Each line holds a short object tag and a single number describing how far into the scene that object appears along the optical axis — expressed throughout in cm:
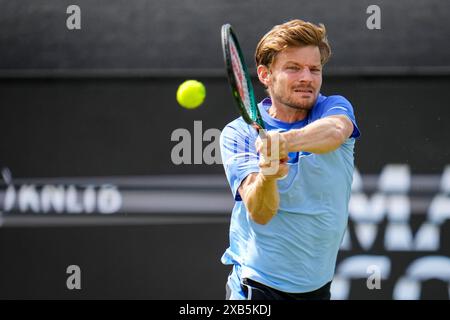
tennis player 554
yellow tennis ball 594
